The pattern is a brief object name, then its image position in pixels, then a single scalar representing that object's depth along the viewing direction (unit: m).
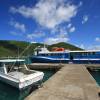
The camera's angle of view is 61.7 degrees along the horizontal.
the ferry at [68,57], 20.71
